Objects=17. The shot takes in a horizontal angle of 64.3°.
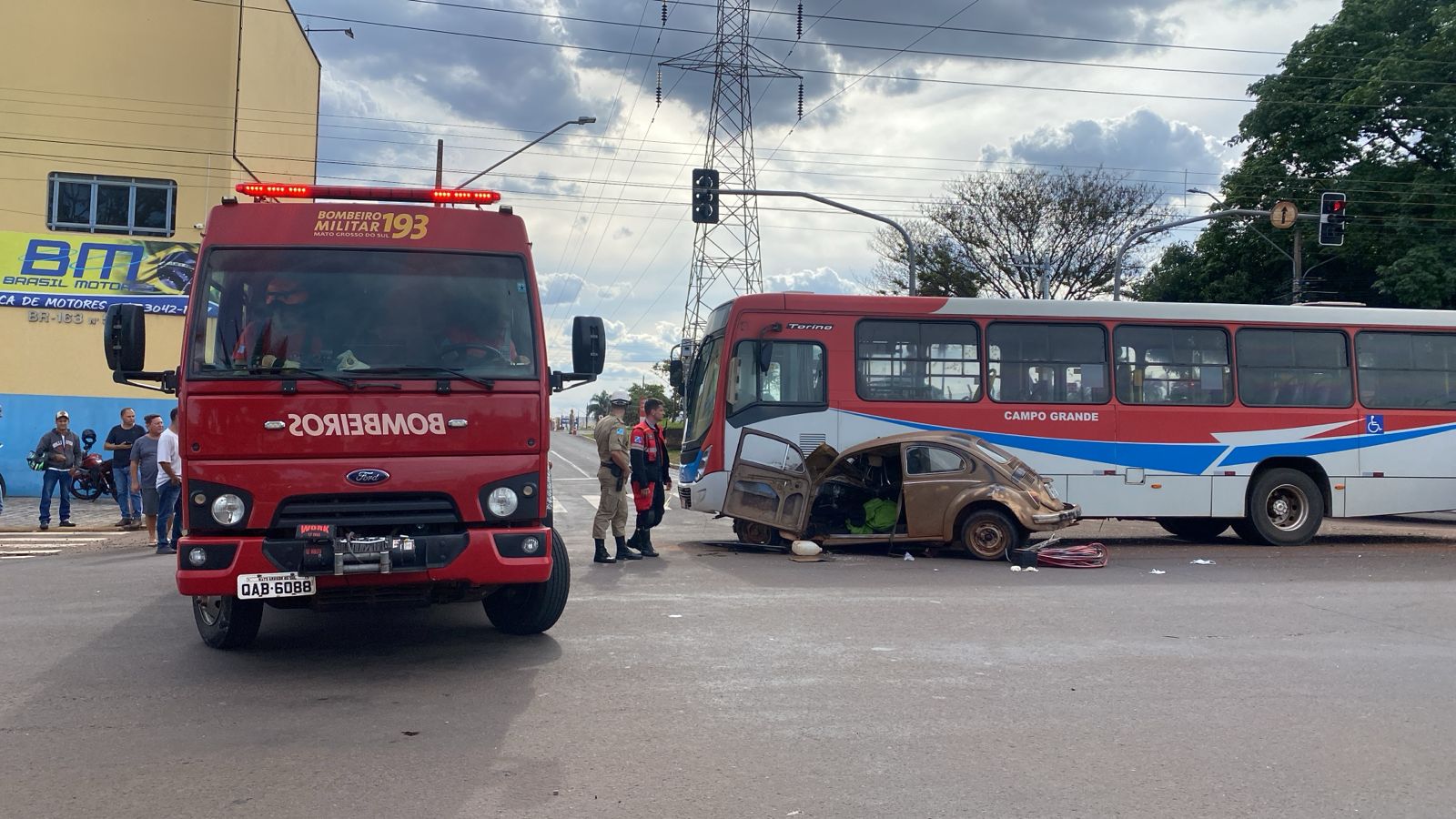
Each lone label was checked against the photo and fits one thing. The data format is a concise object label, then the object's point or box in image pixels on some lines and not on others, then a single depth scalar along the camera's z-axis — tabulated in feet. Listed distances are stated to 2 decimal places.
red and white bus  48.26
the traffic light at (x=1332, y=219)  72.18
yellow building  78.48
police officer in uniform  40.55
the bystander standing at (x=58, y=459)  55.11
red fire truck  21.90
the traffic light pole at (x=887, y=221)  73.44
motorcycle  72.28
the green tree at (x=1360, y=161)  103.45
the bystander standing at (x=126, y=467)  53.11
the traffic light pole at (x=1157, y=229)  72.02
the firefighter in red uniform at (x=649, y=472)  42.98
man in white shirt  45.83
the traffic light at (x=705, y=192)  73.15
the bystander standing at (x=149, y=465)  48.24
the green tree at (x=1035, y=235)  129.90
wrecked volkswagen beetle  42.88
